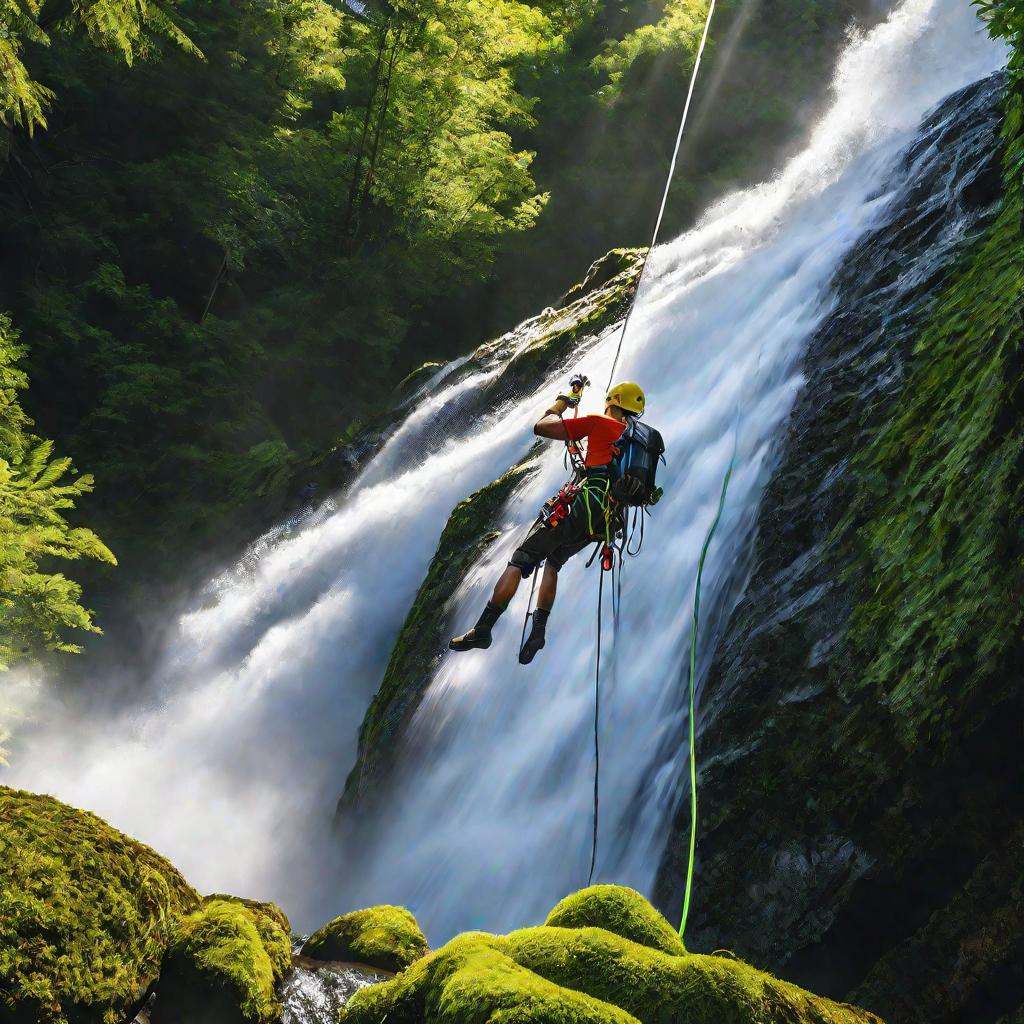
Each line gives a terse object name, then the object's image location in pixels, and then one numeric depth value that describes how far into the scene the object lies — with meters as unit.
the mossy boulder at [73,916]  2.98
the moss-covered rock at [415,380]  18.56
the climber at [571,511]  6.25
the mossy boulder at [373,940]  4.30
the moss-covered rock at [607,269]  16.28
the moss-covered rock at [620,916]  3.35
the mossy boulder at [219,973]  3.50
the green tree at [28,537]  7.47
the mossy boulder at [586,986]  2.69
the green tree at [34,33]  6.33
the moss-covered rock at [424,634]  9.43
